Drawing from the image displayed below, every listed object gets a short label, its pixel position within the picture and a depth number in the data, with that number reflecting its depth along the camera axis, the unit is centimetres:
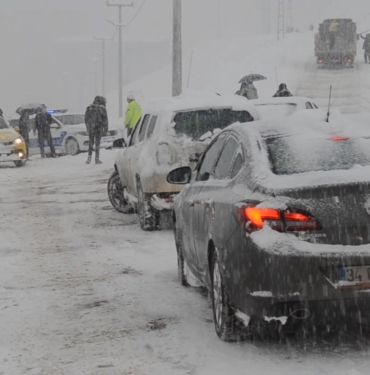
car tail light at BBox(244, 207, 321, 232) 561
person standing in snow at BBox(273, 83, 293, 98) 2353
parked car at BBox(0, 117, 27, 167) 2610
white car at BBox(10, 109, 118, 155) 3188
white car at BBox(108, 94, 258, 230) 1174
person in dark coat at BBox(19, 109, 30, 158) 3019
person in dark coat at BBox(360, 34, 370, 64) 5253
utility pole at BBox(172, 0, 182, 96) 2717
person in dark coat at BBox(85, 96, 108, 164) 2433
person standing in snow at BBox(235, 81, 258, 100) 2555
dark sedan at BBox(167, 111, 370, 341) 557
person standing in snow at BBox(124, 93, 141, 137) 2220
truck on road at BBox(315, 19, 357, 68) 5062
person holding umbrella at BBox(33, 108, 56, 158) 2909
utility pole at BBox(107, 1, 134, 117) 5828
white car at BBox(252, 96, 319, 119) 1644
